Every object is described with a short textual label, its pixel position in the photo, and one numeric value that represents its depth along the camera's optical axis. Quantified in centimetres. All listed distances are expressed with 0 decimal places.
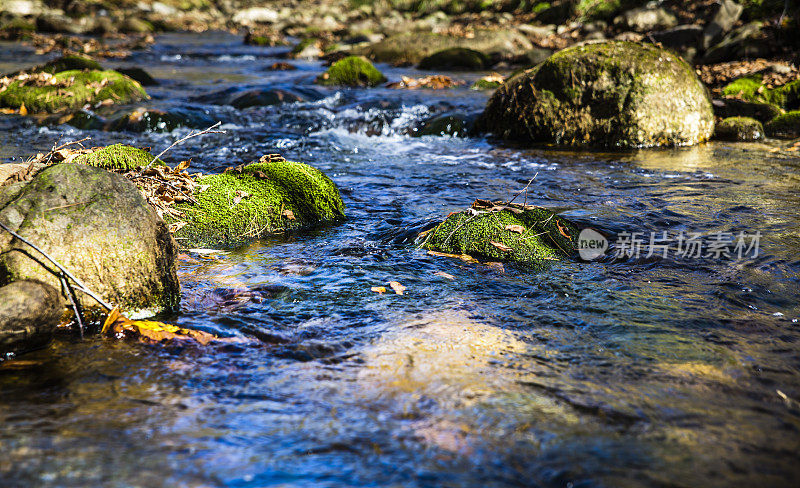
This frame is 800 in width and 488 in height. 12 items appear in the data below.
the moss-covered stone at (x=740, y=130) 898
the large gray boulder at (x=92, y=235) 314
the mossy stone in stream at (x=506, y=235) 448
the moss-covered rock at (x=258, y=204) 480
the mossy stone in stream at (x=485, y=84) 1290
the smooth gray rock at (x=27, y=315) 283
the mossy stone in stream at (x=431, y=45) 1773
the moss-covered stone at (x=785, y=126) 912
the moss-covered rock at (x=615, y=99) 848
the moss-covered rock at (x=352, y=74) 1361
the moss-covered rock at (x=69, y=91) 1020
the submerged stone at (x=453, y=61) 1622
